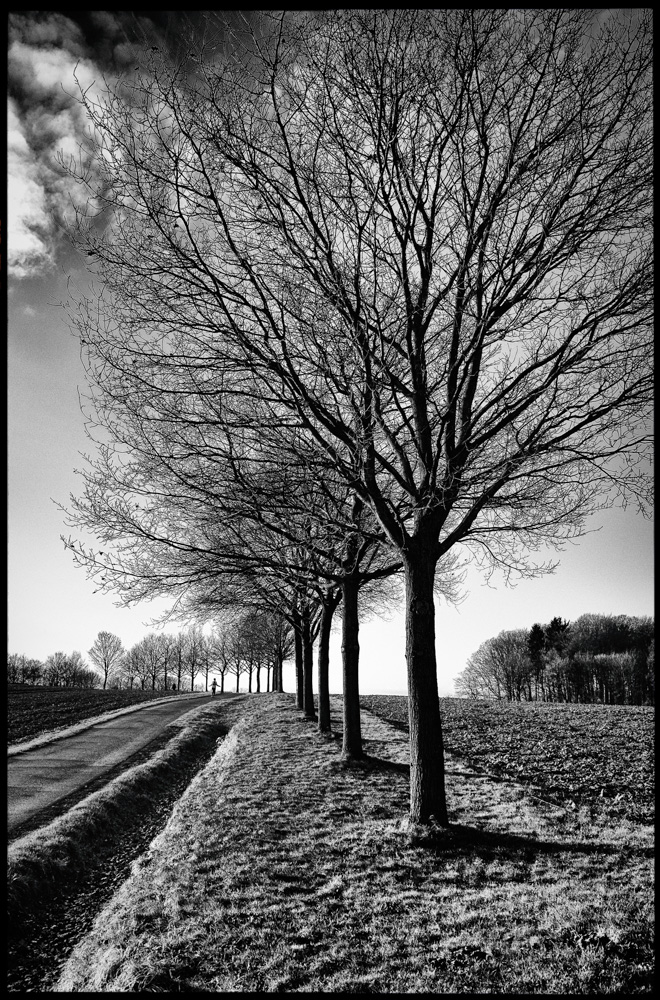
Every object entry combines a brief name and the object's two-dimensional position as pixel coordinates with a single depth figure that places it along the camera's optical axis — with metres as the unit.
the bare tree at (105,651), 79.12
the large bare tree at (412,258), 5.42
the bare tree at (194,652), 71.50
